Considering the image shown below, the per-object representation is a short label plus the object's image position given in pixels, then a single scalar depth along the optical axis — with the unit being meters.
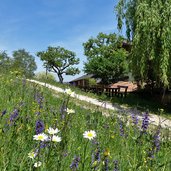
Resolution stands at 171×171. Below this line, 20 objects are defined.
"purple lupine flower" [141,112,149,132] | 1.71
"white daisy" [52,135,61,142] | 1.18
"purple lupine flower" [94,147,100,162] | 1.30
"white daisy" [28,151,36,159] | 1.21
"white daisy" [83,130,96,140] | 1.22
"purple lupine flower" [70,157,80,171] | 1.24
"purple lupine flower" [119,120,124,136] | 2.22
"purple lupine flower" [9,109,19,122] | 1.69
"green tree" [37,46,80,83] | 31.79
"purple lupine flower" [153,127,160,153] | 1.73
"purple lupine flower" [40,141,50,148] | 1.36
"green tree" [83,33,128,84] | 18.90
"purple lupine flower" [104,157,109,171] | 1.27
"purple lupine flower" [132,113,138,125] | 2.41
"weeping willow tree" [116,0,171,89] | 8.62
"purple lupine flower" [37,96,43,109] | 2.65
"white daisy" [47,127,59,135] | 1.17
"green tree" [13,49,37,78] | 59.66
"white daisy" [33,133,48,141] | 1.18
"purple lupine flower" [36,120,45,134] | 1.46
